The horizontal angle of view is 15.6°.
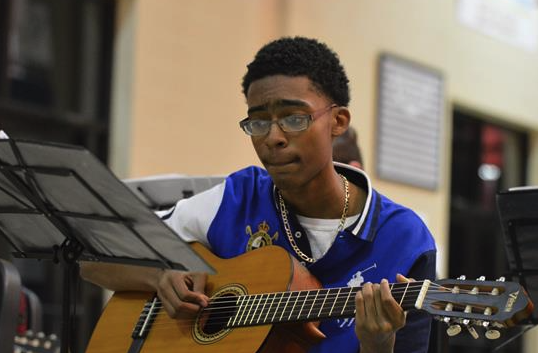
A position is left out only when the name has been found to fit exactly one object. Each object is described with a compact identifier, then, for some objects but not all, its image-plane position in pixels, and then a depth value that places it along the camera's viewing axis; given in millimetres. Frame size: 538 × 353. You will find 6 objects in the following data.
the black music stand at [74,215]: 4439
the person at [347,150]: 7113
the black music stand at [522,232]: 5585
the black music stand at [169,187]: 6722
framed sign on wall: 14720
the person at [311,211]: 5105
